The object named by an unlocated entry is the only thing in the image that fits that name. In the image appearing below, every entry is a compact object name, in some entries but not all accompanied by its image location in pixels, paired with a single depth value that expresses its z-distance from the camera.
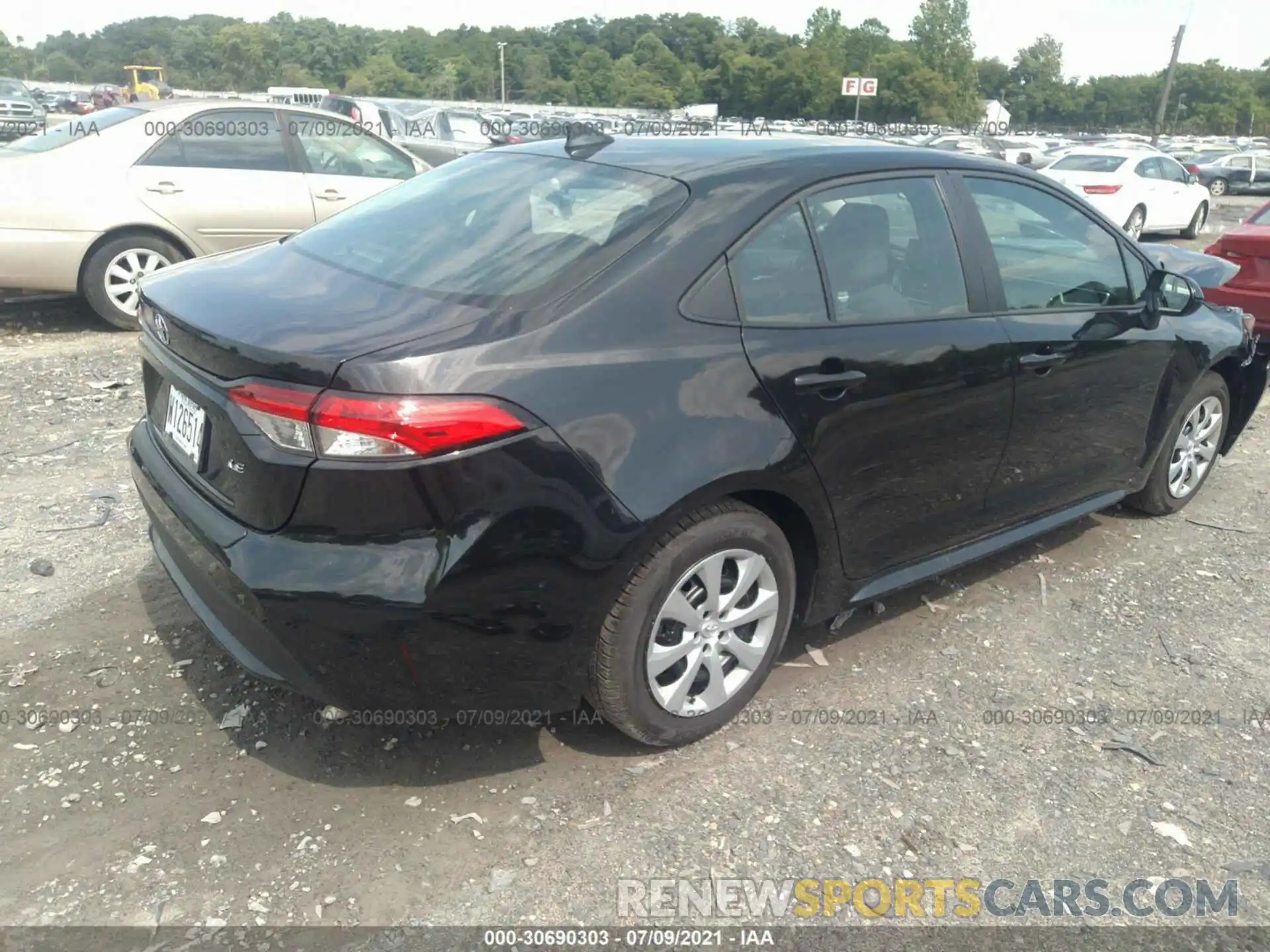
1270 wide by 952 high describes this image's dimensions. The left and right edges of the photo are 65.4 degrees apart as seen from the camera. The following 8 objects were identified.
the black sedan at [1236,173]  29.77
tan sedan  6.79
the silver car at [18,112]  26.12
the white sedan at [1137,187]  15.87
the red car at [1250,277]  7.39
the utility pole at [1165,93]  37.91
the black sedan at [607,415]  2.30
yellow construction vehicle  43.63
